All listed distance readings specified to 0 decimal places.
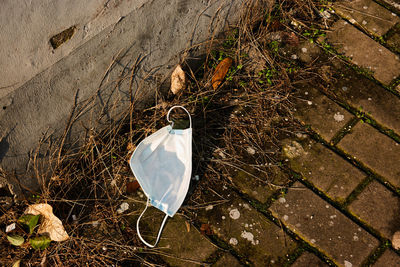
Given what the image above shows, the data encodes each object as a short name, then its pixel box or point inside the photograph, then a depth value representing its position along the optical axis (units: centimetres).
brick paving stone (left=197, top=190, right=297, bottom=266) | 221
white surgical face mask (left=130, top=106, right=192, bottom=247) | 230
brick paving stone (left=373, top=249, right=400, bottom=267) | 216
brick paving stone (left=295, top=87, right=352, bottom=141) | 258
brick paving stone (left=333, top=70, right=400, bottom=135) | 261
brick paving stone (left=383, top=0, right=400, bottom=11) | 308
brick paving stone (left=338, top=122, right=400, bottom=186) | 243
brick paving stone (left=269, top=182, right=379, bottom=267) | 220
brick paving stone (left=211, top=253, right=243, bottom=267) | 218
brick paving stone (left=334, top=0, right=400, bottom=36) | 298
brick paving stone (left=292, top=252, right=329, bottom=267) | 216
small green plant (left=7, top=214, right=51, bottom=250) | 216
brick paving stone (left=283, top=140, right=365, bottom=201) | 238
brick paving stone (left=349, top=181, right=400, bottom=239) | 226
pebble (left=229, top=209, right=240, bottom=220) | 232
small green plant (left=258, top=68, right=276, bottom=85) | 275
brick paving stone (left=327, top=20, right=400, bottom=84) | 279
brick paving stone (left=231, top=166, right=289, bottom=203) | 239
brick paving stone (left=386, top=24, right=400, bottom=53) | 289
